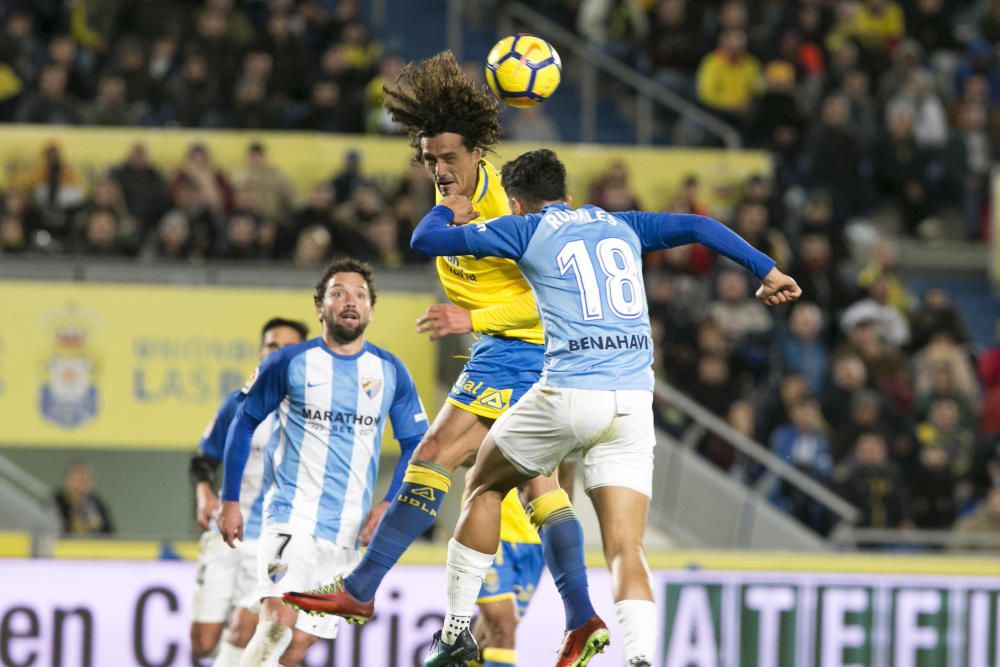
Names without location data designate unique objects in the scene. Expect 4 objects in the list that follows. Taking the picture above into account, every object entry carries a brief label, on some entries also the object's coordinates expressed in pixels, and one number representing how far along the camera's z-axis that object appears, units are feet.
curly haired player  49.93
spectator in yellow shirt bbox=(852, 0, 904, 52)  127.24
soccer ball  53.01
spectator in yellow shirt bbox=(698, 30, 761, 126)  119.34
